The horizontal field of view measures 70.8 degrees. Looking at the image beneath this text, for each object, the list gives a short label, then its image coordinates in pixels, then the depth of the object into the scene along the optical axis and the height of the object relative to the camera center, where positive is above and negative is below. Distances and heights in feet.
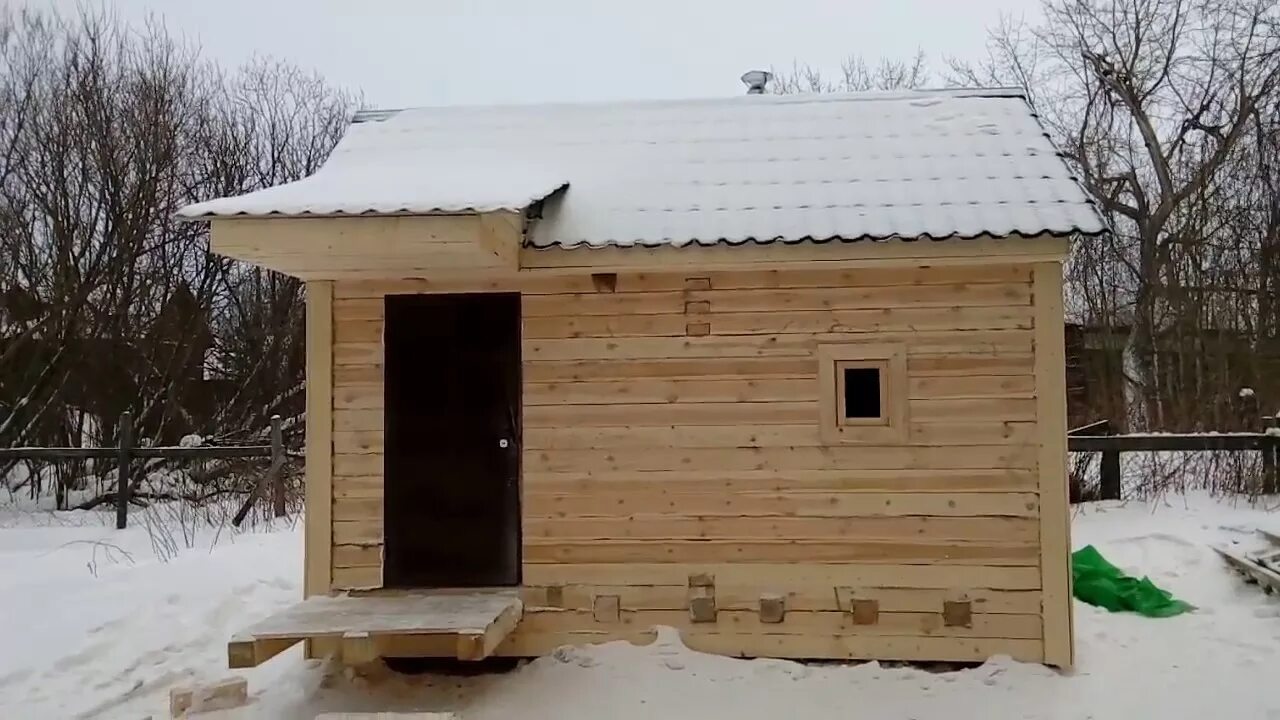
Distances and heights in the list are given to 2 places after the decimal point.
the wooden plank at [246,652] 14.84 -4.21
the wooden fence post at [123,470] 35.24 -2.80
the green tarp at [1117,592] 21.40 -4.87
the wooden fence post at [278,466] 35.53 -2.70
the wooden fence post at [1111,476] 31.48 -2.94
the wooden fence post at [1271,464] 31.42 -2.55
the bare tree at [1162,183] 49.24 +12.37
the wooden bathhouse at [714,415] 17.79 -0.40
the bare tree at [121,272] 48.47 +7.27
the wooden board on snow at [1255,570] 21.53 -4.45
